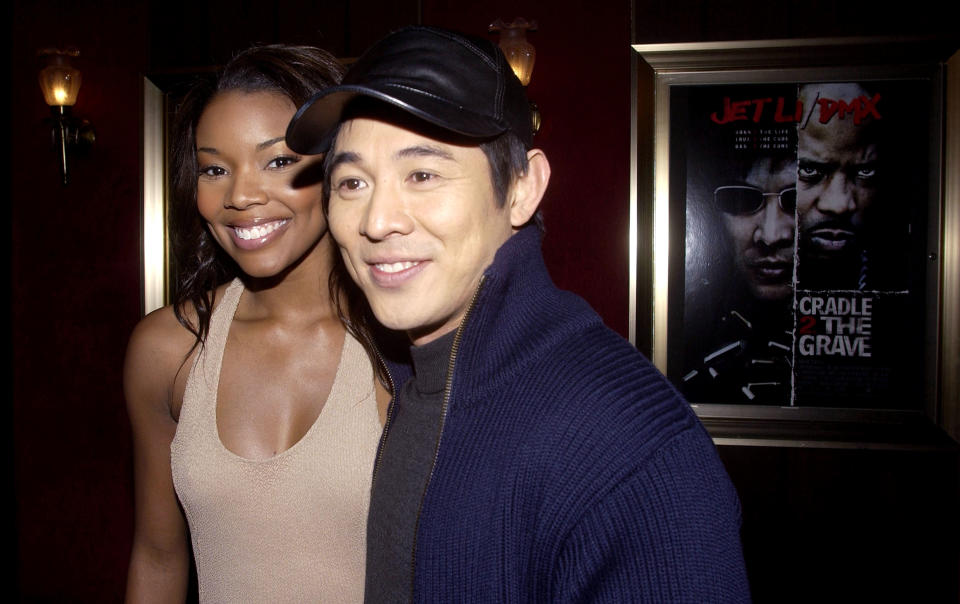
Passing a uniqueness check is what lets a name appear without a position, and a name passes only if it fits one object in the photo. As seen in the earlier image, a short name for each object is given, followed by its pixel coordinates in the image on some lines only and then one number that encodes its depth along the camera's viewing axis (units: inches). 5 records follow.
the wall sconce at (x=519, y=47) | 104.0
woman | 55.2
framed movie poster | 104.2
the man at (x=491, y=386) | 29.3
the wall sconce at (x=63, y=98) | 121.0
